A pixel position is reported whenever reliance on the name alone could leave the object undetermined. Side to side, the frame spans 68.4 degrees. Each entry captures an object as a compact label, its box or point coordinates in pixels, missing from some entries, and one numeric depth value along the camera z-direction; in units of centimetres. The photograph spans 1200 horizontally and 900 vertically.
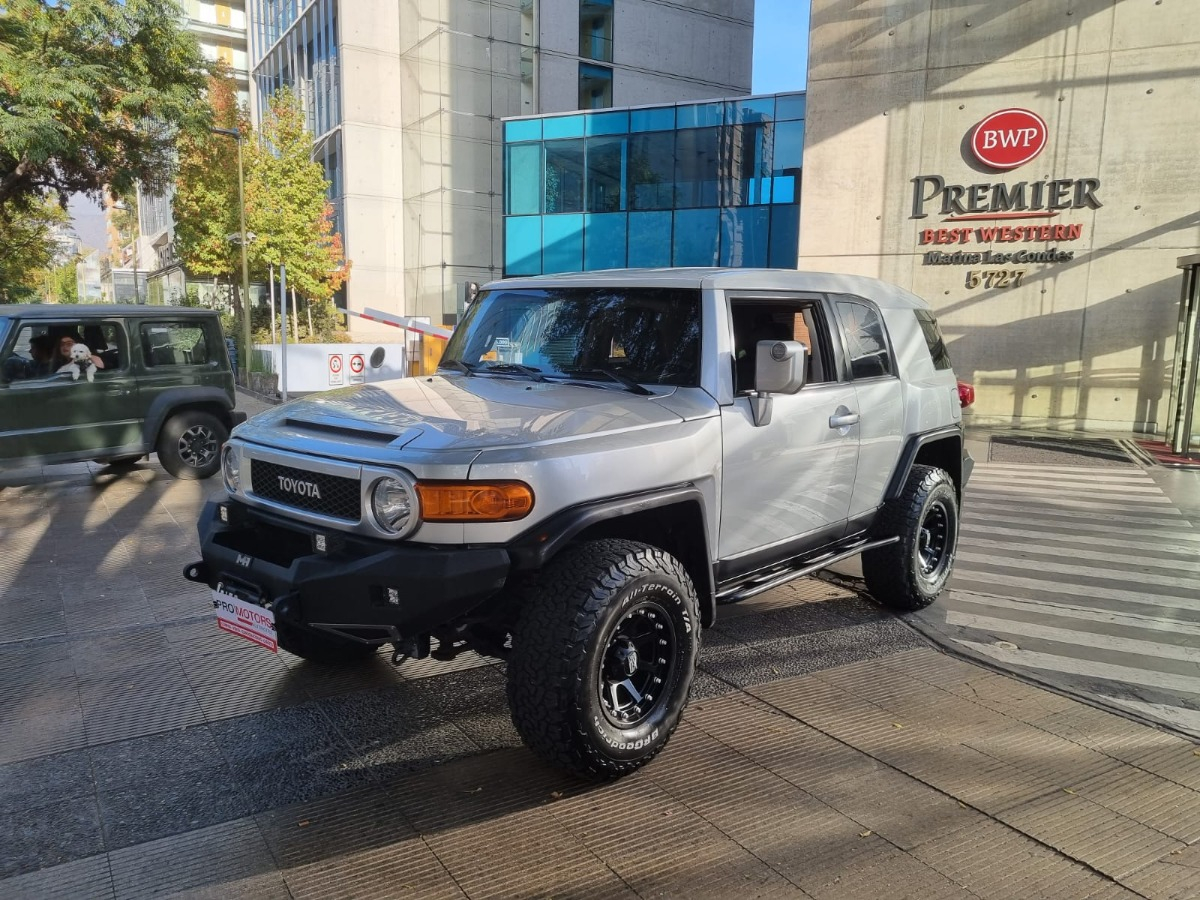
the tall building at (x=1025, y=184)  1508
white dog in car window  870
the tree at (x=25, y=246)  2219
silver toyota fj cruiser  315
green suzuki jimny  838
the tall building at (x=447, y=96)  3584
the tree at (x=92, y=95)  1297
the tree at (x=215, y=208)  2627
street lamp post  2318
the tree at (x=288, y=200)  2959
